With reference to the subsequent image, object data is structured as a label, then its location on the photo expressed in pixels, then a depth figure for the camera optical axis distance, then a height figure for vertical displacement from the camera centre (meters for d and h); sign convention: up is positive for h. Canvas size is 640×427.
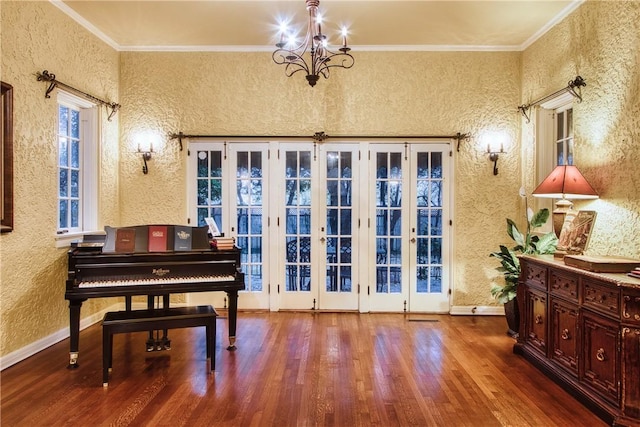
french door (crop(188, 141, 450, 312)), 5.39 -0.09
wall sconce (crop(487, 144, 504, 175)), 5.24 +0.73
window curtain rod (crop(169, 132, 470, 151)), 5.30 +0.99
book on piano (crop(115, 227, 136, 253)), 3.66 -0.25
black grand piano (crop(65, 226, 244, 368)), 3.47 -0.53
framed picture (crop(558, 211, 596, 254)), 3.47 -0.18
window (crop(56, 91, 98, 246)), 4.54 +0.55
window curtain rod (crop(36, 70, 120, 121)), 3.93 +1.31
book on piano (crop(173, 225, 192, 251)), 3.85 -0.24
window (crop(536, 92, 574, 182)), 4.66 +0.89
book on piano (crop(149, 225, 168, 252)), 3.77 -0.23
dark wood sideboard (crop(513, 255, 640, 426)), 2.56 -0.89
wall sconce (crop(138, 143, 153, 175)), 5.29 +0.73
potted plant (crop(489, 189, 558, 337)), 4.13 -0.46
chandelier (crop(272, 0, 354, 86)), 2.93 +1.24
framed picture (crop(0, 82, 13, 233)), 3.51 +0.45
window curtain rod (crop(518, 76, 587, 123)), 3.98 +1.25
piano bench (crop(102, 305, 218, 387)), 3.18 -0.89
